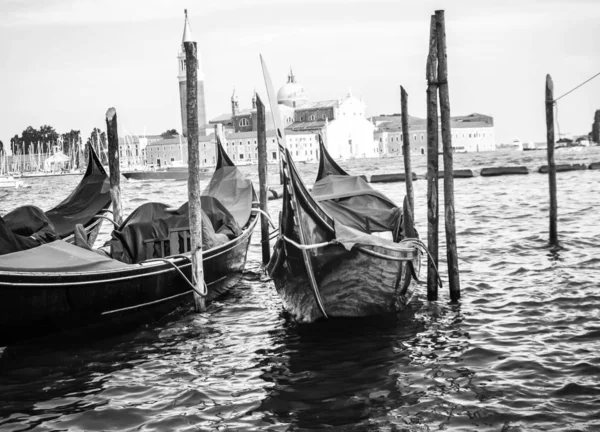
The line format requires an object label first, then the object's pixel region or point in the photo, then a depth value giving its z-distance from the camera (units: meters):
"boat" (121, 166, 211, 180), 45.72
